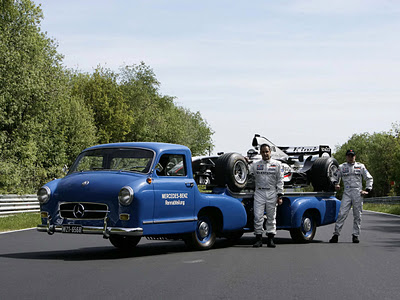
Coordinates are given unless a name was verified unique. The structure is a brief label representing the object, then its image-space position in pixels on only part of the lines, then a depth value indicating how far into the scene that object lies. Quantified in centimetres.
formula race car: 1274
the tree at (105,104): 6538
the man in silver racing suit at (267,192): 1283
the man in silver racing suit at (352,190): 1435
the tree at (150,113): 8000
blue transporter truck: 1027
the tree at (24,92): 3731
